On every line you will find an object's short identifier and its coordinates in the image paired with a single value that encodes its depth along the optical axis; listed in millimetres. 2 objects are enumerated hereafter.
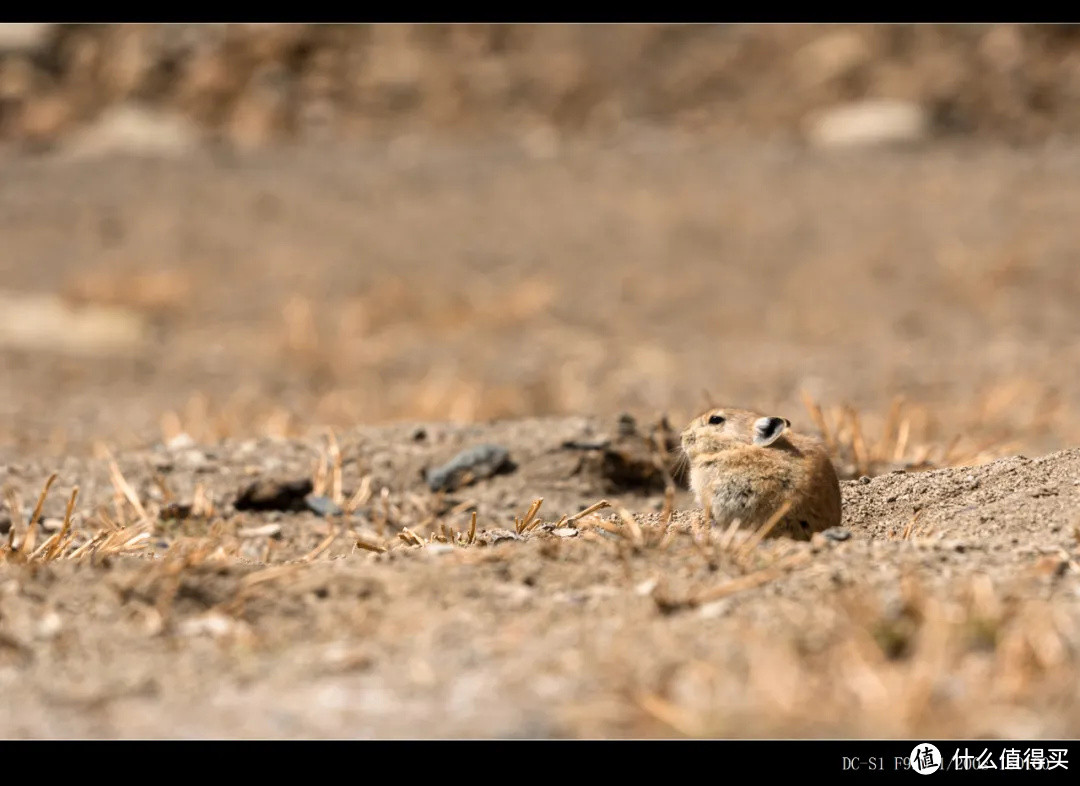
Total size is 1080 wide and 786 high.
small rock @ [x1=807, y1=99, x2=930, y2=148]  30391
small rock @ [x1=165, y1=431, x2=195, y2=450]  10523
